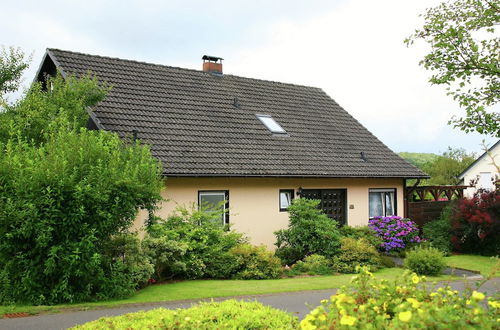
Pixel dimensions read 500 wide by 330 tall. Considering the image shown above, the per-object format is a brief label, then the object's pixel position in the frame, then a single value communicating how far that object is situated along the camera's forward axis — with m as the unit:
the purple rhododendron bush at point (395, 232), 18.39
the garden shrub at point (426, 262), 14.23
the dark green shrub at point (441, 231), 19.18
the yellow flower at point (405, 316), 3.36
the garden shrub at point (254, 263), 13.51
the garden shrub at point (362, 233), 17.42
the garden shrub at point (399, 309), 3.62
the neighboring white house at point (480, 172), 40.75
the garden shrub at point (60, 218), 9.65
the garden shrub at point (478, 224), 18.16
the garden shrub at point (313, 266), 14.47
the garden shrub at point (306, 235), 15.52
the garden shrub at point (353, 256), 14.92
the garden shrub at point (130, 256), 10.87
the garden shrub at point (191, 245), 12.43
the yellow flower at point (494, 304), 4.09
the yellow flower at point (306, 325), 3.87
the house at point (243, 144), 15.98
